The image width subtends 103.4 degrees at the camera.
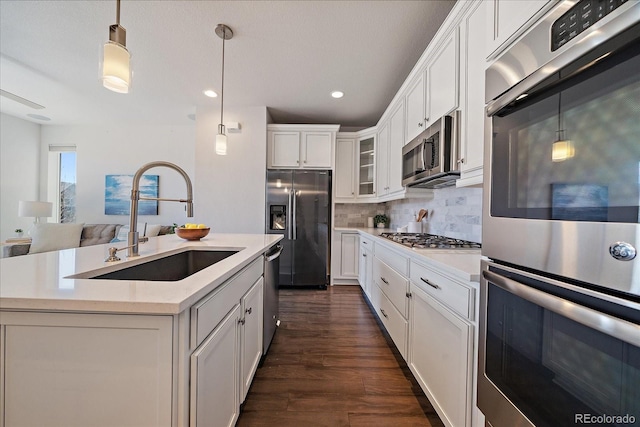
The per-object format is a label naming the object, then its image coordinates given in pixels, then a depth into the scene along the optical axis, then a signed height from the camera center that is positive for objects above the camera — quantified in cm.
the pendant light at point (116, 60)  105 +63
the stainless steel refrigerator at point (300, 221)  366 -11
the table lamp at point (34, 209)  388 -1
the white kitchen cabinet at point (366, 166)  376 +76
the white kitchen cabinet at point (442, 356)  101 -67
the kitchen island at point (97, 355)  63 -37
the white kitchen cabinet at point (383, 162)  312 +70
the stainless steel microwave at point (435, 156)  155 +42
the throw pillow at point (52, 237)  376 -43
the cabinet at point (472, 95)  128 +66
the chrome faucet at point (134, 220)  119 -5
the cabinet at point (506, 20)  76 +65
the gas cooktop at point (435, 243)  160 -18
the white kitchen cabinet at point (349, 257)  387 -65
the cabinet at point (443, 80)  153 +90
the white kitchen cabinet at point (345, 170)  404 +71
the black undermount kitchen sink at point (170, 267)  107 -30
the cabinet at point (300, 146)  376 +101
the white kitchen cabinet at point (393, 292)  168 -60
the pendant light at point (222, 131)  208 +75
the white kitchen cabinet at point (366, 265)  286 -61
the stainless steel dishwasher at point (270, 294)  178 -62
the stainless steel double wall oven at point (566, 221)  47 +0
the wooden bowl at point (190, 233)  177 -15
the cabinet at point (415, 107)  200 +92
